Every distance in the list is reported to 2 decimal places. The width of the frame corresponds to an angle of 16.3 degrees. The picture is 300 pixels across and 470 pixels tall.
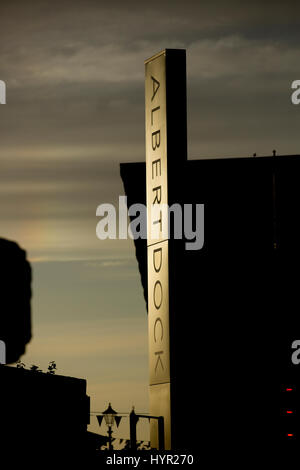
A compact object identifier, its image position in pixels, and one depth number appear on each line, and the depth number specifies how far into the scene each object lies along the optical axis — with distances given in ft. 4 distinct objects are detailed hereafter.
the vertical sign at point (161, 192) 61.62
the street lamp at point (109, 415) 113.50
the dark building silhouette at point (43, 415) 91.09
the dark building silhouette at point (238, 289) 132.46
